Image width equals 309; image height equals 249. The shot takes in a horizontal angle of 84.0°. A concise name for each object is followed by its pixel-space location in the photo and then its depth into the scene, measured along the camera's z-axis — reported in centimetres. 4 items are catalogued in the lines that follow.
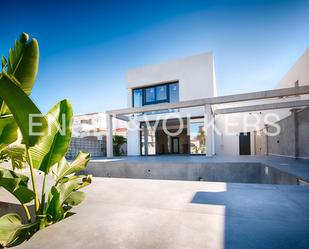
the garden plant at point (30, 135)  151
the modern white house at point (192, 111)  1187
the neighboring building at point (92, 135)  1488
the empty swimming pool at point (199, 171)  698
